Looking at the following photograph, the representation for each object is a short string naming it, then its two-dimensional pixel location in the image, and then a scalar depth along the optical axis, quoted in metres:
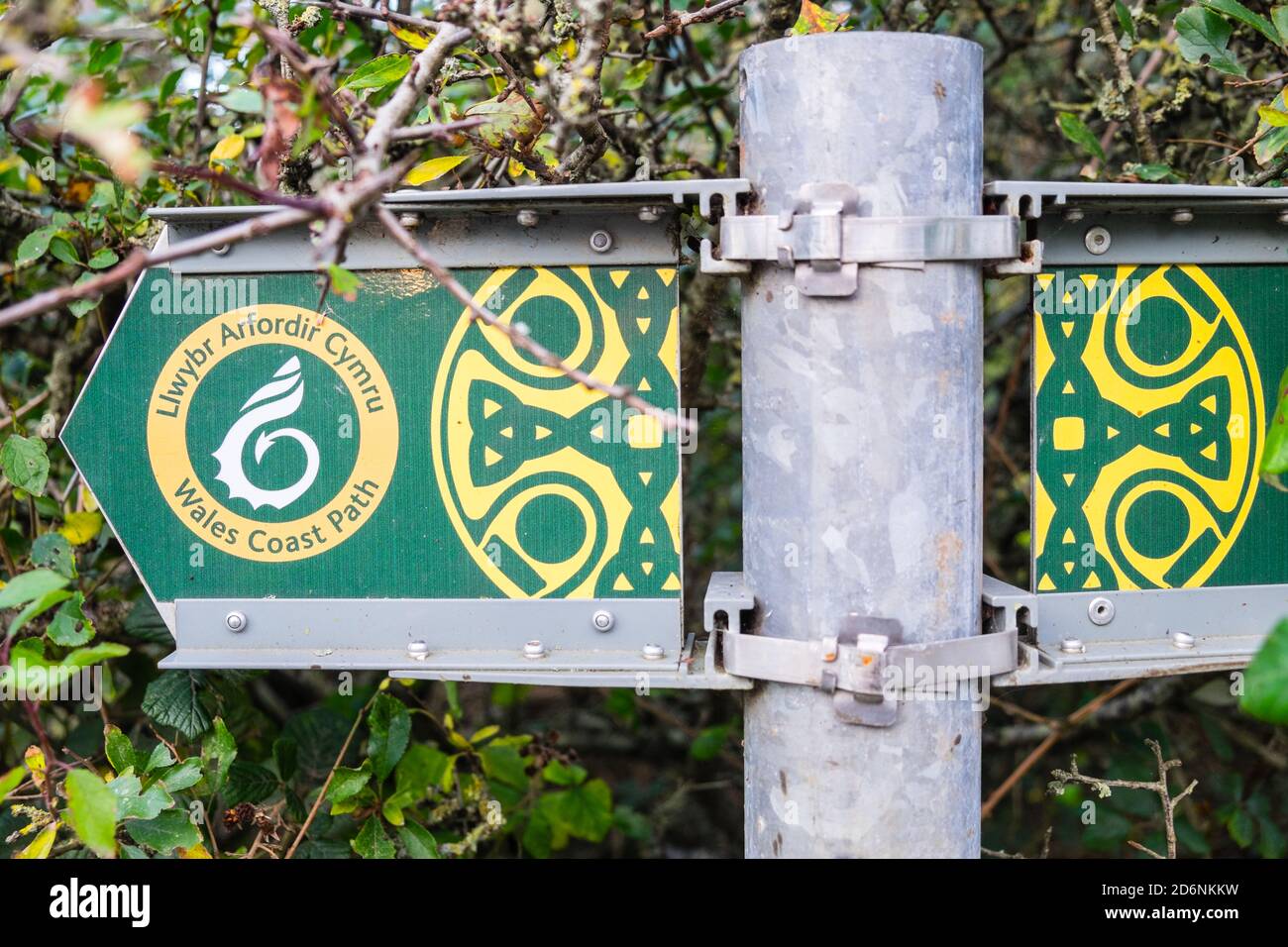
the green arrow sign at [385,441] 0.96
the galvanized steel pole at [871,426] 0.92
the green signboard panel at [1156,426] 0.96
